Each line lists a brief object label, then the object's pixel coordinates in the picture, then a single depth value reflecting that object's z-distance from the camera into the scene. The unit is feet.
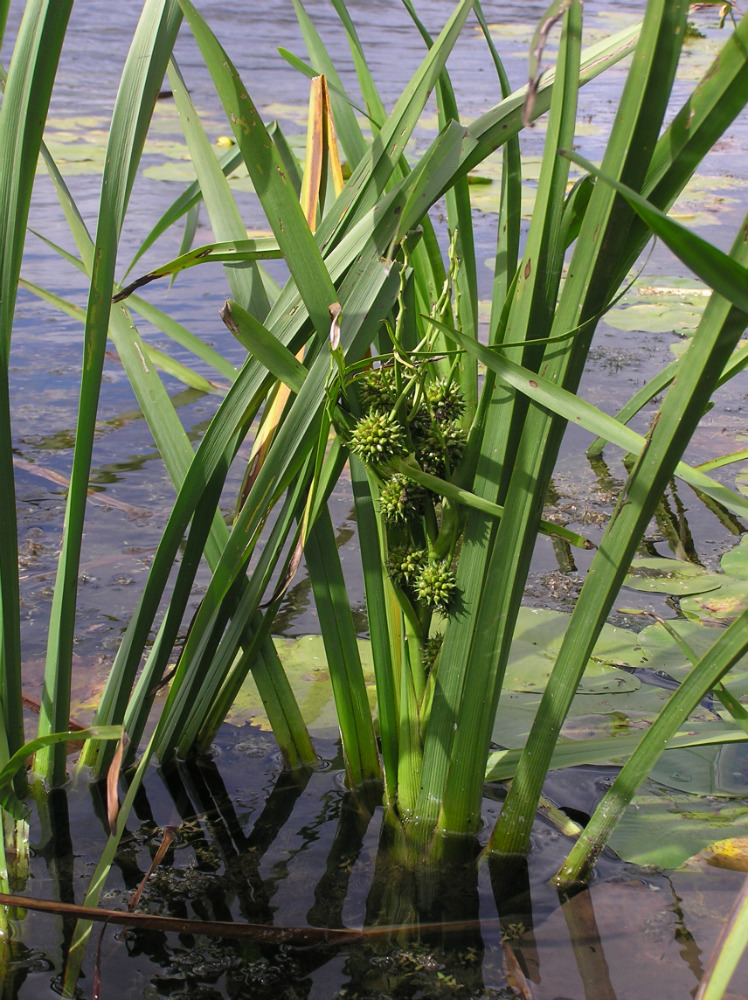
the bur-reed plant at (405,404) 3.93
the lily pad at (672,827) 4.30
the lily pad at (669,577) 5.15
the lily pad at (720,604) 4.97
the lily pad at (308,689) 4.67
